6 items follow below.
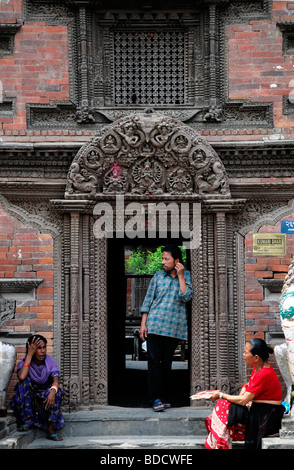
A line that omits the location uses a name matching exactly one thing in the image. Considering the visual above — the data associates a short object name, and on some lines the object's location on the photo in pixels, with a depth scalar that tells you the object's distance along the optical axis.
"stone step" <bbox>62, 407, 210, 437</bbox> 7.41
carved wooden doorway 7.87
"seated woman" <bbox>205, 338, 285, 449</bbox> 6.14
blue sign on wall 8.02
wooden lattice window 8.45
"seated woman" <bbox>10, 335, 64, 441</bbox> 7.03
